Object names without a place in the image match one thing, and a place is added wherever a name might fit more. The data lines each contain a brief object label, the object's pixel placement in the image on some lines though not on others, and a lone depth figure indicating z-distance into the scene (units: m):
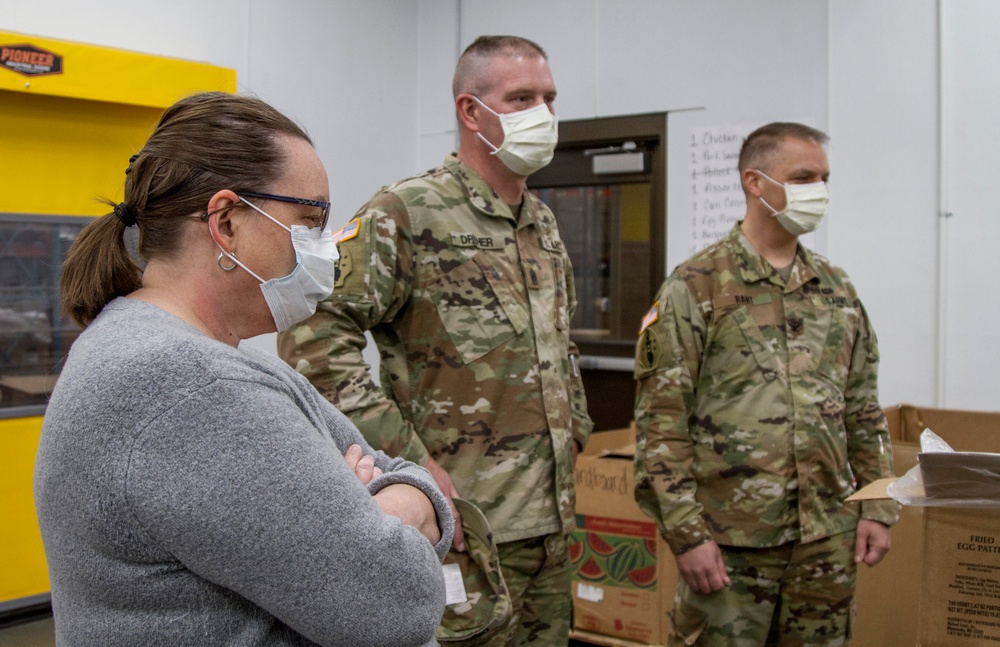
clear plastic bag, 1.43
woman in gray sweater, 0.85
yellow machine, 3.38
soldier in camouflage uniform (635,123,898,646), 2.12
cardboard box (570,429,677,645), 3.20
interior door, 4.27
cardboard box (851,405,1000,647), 1.46
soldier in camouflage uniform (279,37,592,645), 1.79
